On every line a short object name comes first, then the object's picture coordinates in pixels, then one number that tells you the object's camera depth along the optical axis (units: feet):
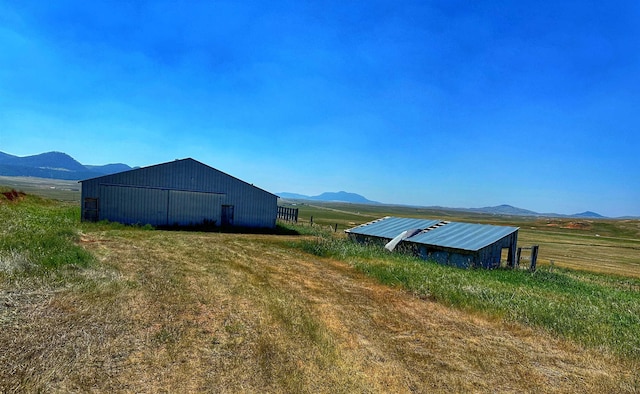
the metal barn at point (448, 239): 47.29
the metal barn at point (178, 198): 70.74
